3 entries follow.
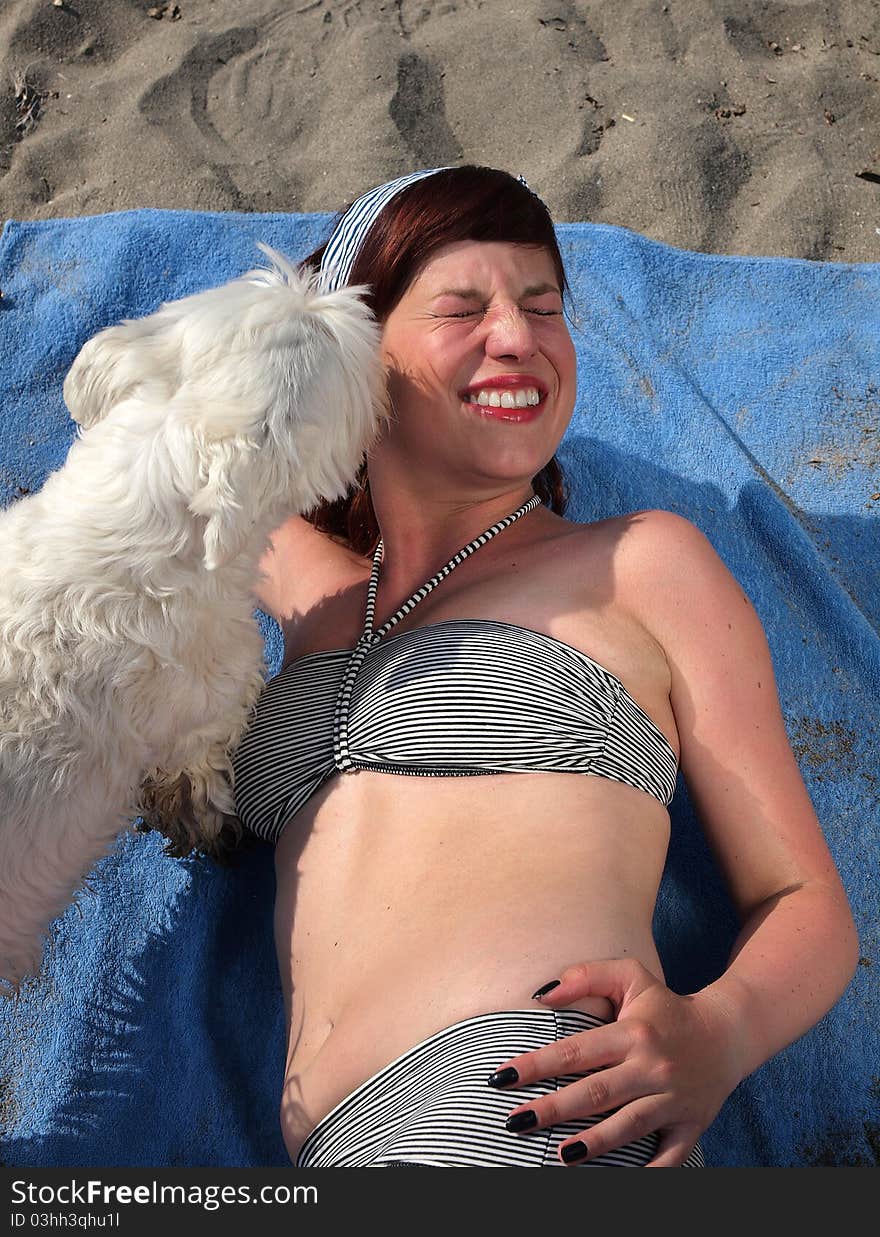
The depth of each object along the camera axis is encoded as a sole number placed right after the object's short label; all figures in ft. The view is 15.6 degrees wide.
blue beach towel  7.68
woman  7.02
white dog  7.00
